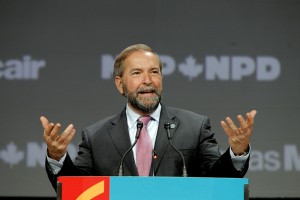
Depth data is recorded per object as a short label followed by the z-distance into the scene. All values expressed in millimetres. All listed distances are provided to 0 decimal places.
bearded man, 5957
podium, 4594
